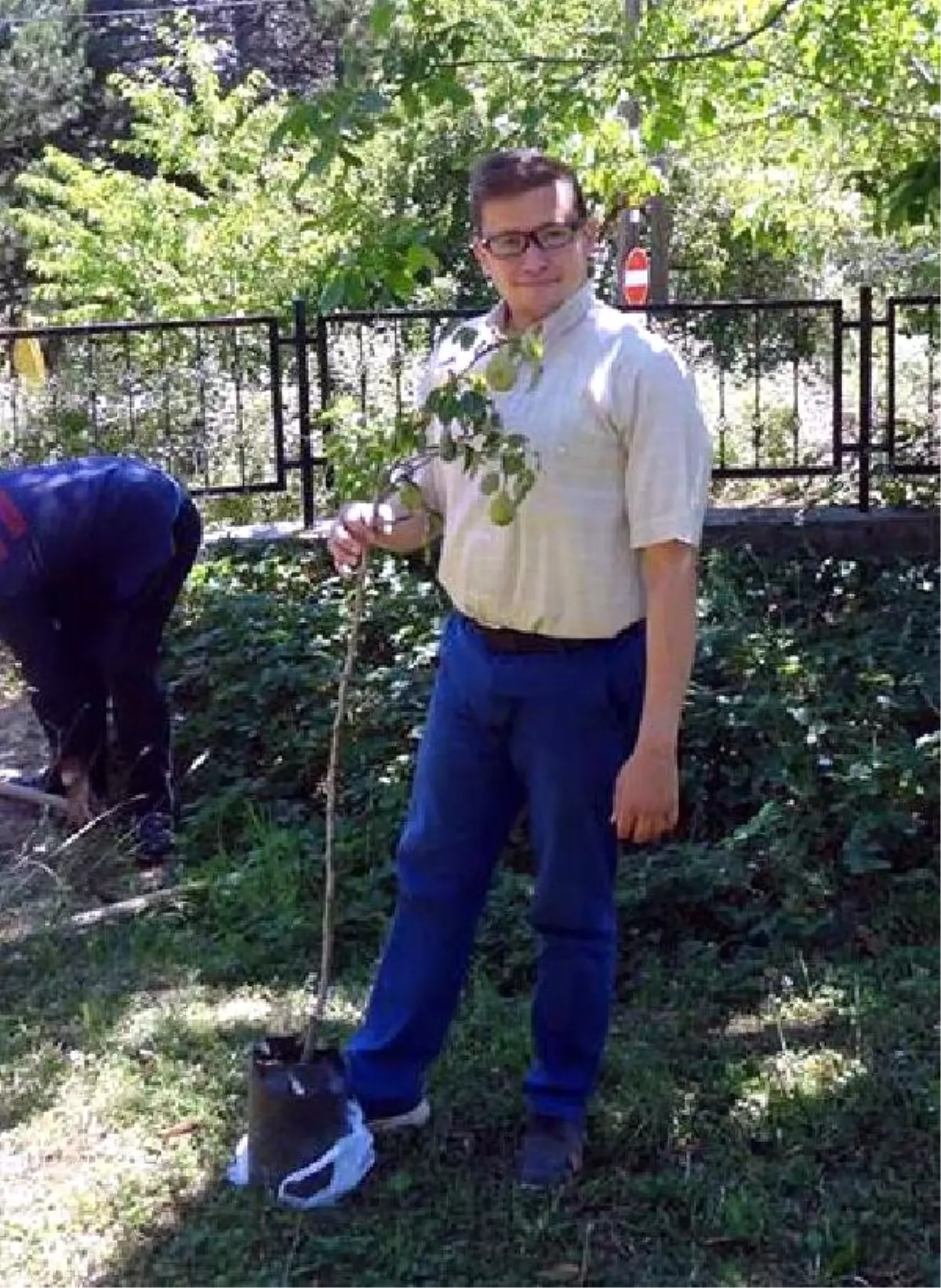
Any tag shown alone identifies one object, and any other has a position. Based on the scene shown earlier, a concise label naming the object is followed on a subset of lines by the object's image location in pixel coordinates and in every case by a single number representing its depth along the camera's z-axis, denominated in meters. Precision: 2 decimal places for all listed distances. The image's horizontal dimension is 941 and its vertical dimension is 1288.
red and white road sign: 15.00
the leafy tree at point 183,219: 14.27
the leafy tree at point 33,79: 25.36
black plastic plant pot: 3.24
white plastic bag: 3.25
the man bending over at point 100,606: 5.18
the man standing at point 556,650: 2.99
